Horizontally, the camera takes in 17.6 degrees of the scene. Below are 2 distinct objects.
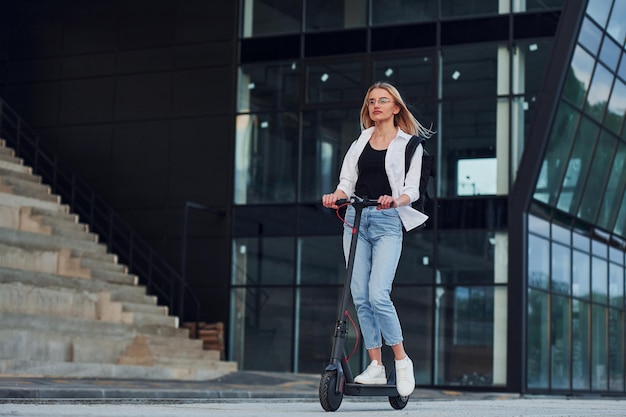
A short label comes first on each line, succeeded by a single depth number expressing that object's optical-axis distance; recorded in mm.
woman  12635
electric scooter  12132
